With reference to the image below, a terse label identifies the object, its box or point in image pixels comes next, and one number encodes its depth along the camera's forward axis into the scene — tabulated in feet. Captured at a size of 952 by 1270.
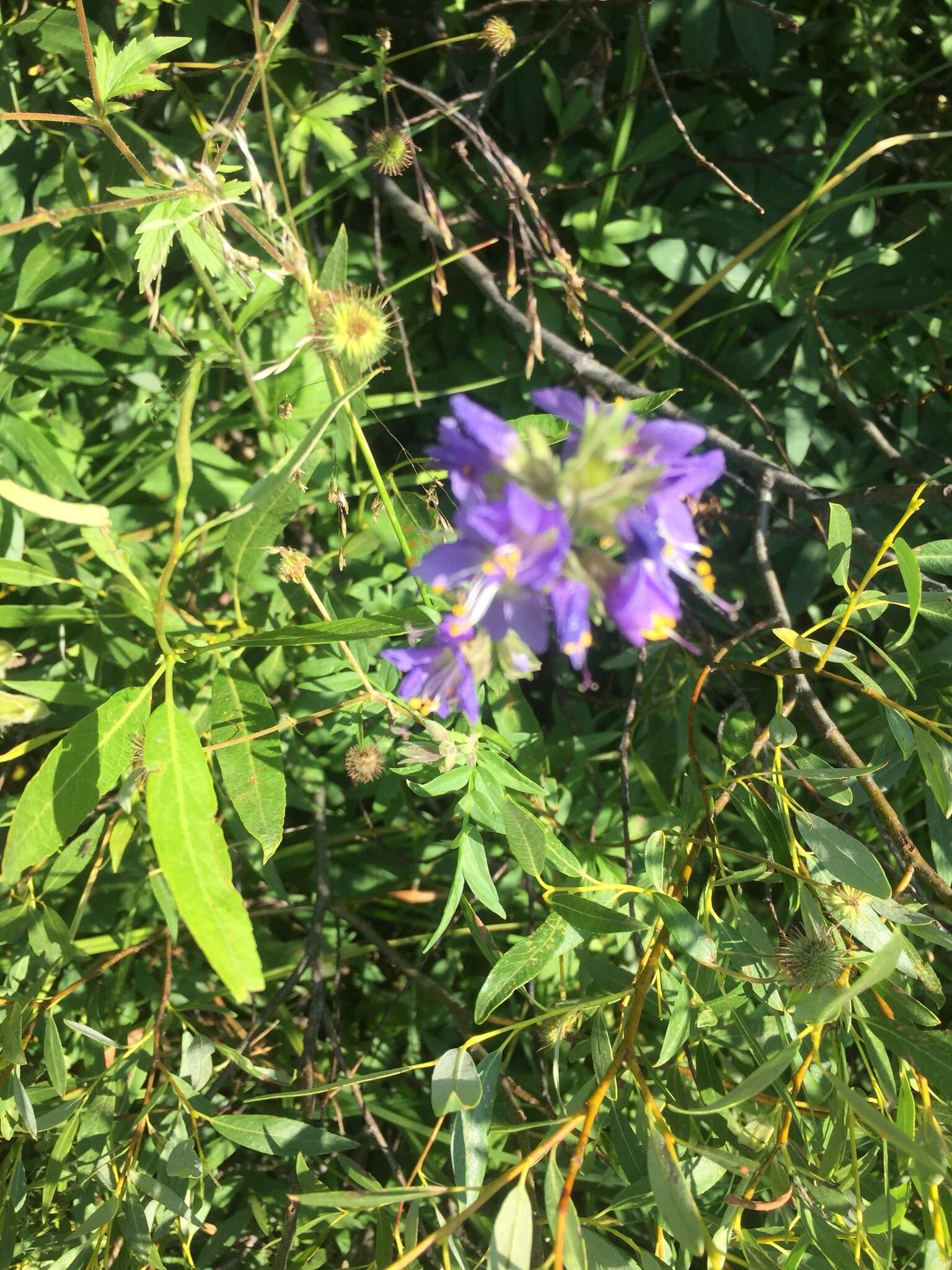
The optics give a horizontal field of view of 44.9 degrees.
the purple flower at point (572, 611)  0.69
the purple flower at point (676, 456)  0.71
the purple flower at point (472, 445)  0.69
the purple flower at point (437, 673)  0.78
